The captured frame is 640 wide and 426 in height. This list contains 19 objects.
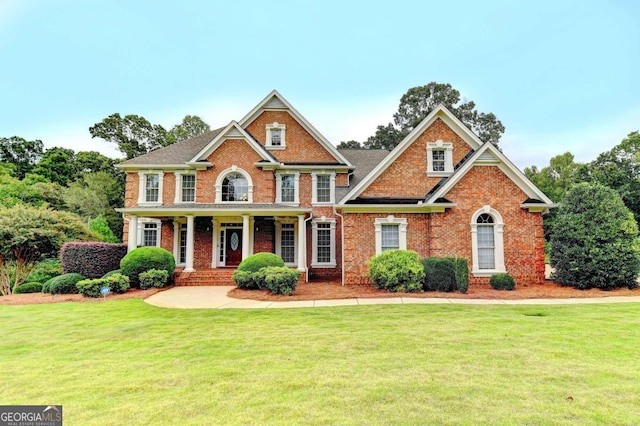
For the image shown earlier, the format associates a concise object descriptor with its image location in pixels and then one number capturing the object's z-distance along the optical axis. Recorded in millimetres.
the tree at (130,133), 38781
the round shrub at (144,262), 14984
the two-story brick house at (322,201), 14391
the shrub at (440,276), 12828
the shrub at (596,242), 13203
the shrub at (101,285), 13086
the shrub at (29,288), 15445
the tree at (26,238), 16531
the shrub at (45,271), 17547
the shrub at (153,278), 14766
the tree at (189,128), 43278
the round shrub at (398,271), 12812
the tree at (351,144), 47244
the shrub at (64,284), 13875
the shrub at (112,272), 14808
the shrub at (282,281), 12633
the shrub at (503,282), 13352
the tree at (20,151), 46938
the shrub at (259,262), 14469
